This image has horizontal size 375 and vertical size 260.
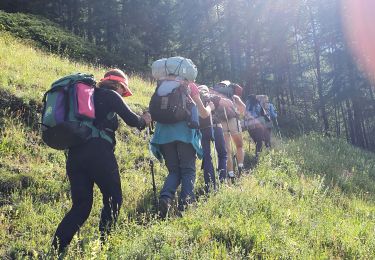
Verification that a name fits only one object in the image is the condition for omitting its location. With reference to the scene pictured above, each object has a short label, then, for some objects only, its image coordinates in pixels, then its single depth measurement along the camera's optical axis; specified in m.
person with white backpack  5.10
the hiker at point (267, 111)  11.04
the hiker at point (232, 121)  7.65
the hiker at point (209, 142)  6.39
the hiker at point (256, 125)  10.57
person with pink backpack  4.05
